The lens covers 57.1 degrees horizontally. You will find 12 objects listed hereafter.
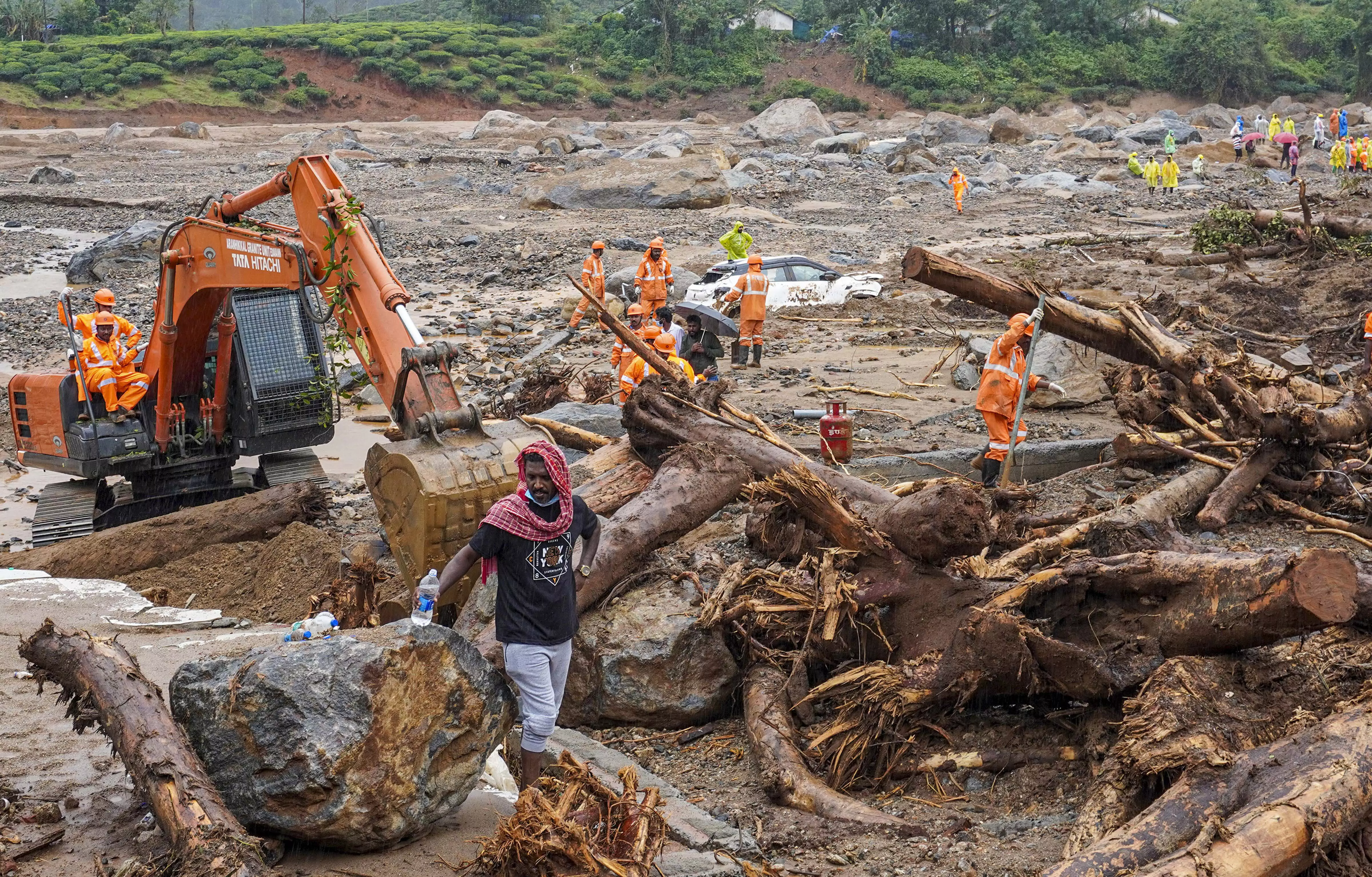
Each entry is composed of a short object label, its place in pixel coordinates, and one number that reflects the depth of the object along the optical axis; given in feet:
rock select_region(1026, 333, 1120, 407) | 39.47
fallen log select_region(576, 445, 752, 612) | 22.94
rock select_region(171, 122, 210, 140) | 159.43
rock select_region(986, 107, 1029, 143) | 160.66
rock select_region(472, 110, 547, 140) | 163.17
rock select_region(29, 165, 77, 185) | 119.96
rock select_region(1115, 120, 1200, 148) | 154.20
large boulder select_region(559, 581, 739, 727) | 21.89
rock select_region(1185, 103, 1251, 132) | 183.11
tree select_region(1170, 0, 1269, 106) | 210.59
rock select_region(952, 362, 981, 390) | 44.65
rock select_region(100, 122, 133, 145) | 153.28
